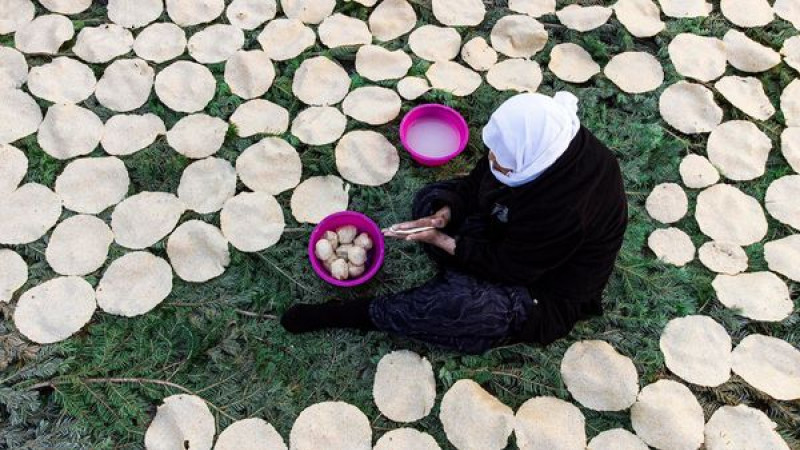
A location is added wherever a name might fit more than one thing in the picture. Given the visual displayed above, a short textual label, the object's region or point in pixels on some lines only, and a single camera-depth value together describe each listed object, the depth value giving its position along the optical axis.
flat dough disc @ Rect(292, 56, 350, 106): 1.88
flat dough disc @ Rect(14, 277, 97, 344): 1.54
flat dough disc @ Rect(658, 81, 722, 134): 1.87
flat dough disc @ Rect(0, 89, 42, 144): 1.78
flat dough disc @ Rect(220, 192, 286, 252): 1.67
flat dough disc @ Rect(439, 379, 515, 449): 1.46
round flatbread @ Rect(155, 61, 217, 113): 1.85
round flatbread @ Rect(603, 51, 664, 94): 1.93
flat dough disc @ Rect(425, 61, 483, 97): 1.91
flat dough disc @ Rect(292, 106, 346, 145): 1.81
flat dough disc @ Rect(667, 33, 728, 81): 1.96
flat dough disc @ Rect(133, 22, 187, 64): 1.93
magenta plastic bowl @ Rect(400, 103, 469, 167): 1.78
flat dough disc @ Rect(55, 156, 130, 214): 1.70
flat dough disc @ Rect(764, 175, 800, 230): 1.75
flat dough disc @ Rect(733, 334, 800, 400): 1.53
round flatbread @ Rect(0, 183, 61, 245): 1.65
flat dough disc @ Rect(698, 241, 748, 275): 1.68
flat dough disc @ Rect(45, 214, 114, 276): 1.62
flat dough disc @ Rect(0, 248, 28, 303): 1.58
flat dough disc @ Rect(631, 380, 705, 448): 1.47
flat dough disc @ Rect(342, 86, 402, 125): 1.85
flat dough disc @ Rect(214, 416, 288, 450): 1.45
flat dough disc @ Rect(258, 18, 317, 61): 1.95
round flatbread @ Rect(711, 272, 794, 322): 1.61
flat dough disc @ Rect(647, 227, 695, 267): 1.70
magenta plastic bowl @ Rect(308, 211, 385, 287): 1.56
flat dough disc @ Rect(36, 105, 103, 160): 1.77
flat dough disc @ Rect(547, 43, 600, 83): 1.95
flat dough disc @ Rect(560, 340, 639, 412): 1.51
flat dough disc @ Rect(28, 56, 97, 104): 1.84
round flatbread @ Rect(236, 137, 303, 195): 1.75
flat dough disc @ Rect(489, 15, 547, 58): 2.00
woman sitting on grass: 1.20
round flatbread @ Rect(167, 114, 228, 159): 1.78
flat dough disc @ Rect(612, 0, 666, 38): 2.02
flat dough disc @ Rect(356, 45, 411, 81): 1.93
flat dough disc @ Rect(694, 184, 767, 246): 1.72
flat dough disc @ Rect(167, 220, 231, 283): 1.63
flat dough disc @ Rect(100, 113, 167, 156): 1.78
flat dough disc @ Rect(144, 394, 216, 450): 1.45
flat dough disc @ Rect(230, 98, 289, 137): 1.82
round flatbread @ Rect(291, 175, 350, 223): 1.72
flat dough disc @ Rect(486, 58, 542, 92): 1.93
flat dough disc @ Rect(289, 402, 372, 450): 1.47
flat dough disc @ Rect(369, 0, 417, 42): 2.01
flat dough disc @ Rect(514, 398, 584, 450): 1.46
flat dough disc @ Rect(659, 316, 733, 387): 1.55
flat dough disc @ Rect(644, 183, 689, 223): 1.75
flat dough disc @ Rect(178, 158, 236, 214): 1.72
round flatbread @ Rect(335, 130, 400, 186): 1.78
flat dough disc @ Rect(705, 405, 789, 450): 1.47
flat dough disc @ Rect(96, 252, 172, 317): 1.58
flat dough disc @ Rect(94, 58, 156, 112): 1.85
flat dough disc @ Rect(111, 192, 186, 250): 1.66
